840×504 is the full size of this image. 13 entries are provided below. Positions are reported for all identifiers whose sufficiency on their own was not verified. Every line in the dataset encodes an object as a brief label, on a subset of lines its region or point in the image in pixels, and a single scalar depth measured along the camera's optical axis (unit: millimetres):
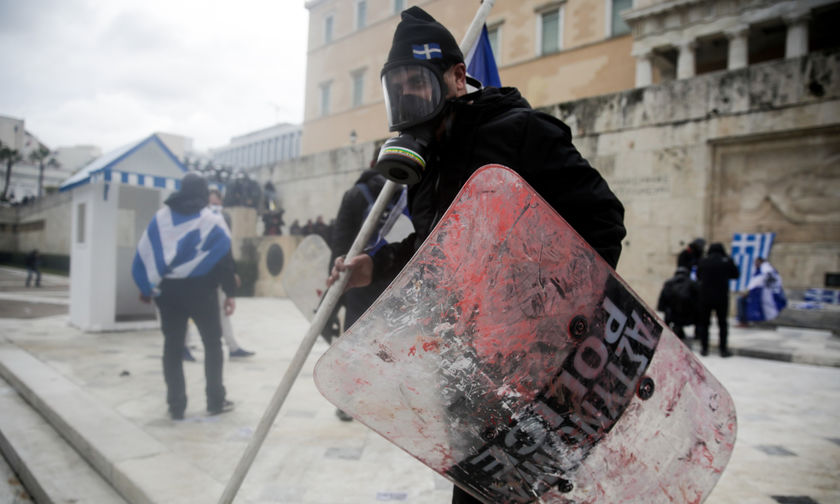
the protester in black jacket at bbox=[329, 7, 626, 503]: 1187
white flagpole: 1747
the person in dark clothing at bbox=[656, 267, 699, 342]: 6820
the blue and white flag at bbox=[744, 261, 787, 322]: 8328
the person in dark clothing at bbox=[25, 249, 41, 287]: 15375
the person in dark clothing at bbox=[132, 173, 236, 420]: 3369
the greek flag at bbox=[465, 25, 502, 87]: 2445
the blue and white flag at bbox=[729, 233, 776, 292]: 9422
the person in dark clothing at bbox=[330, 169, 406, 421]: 3201
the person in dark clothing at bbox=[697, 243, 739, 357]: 6375
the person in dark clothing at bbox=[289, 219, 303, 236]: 15477
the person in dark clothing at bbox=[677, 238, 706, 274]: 7266
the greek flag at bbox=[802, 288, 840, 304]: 8602
